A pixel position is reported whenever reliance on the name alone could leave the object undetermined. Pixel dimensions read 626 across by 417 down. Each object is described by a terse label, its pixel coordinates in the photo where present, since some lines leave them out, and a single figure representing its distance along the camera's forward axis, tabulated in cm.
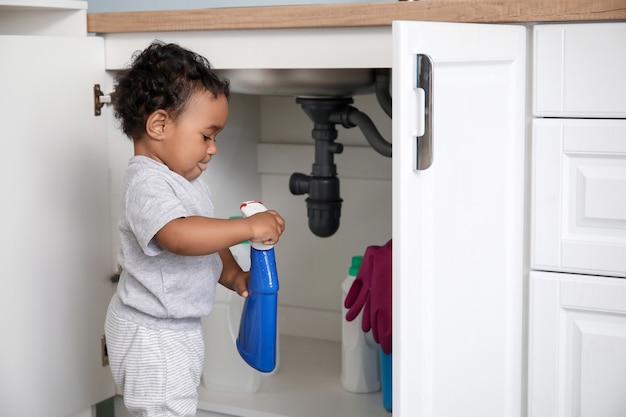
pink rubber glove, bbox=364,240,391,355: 262
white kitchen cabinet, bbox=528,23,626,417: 222
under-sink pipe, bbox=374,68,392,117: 266
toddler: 231
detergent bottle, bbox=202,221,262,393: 286
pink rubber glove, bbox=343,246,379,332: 270
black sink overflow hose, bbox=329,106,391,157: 279
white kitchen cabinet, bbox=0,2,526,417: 203
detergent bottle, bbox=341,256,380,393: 288
